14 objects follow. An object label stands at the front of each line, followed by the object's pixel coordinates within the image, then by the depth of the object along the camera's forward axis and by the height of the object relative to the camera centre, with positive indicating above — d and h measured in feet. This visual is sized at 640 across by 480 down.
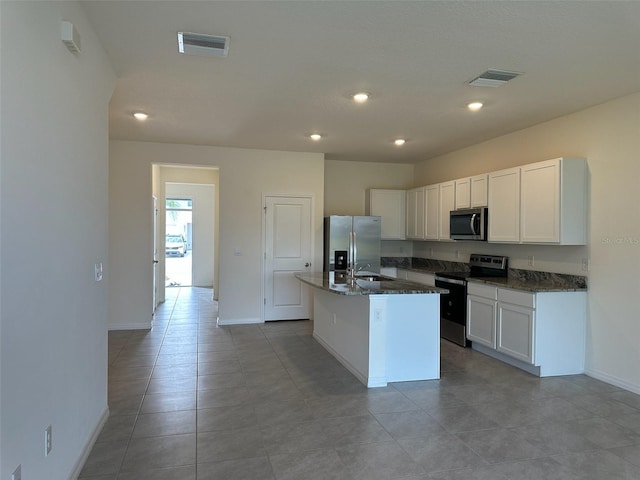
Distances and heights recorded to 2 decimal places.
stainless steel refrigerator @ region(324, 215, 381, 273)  21.66 -0.13
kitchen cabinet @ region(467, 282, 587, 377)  13.50 -3.01
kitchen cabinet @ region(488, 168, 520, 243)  15.42 +1.24
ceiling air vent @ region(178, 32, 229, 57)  9.11 +4.31
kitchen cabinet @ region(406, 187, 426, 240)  22.16 +1.32
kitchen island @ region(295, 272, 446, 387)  12.67 -2.92
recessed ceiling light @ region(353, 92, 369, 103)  12.73 +4.34
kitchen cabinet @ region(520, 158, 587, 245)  13.61 +1.23
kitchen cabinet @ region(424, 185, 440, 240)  20.85 +1.33
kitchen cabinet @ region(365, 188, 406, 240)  23.36 +1.58
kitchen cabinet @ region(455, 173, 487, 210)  17.28 +2.00
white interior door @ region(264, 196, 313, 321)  21.54 -0.91
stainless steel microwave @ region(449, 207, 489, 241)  17.12 +0.62
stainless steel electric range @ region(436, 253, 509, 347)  17.15 -2.14
